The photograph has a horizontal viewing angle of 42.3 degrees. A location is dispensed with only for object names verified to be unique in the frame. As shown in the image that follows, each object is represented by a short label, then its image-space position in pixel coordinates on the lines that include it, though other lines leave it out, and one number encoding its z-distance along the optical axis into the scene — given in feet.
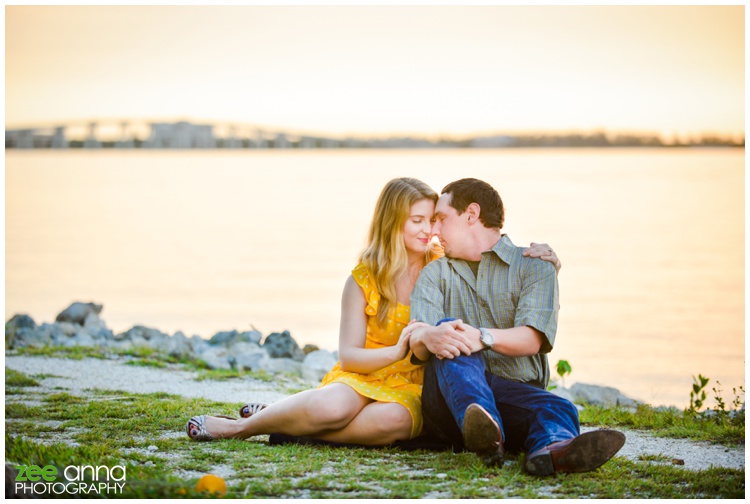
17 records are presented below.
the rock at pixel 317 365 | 24.70
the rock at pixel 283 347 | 27.22
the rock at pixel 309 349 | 28.27
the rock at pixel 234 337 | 28.78
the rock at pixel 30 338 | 27.50
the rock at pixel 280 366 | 24.98
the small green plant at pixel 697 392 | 20.27
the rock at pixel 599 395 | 22.84
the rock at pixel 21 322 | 29.65
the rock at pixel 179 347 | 25.91
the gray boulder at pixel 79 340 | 28.25
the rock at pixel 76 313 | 32.30
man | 13.78
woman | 15.39
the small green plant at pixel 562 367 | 22.78
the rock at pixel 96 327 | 29.76
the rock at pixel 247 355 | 25.23
